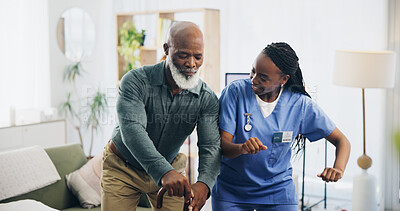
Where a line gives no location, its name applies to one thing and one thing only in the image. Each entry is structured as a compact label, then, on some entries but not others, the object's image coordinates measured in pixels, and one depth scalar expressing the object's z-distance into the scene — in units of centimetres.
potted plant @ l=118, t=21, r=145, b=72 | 483
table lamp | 340
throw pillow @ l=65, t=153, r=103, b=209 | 290
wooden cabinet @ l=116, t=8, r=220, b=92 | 442
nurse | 165
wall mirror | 511
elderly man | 148
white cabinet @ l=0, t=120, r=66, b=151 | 417
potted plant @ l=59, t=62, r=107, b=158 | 515
